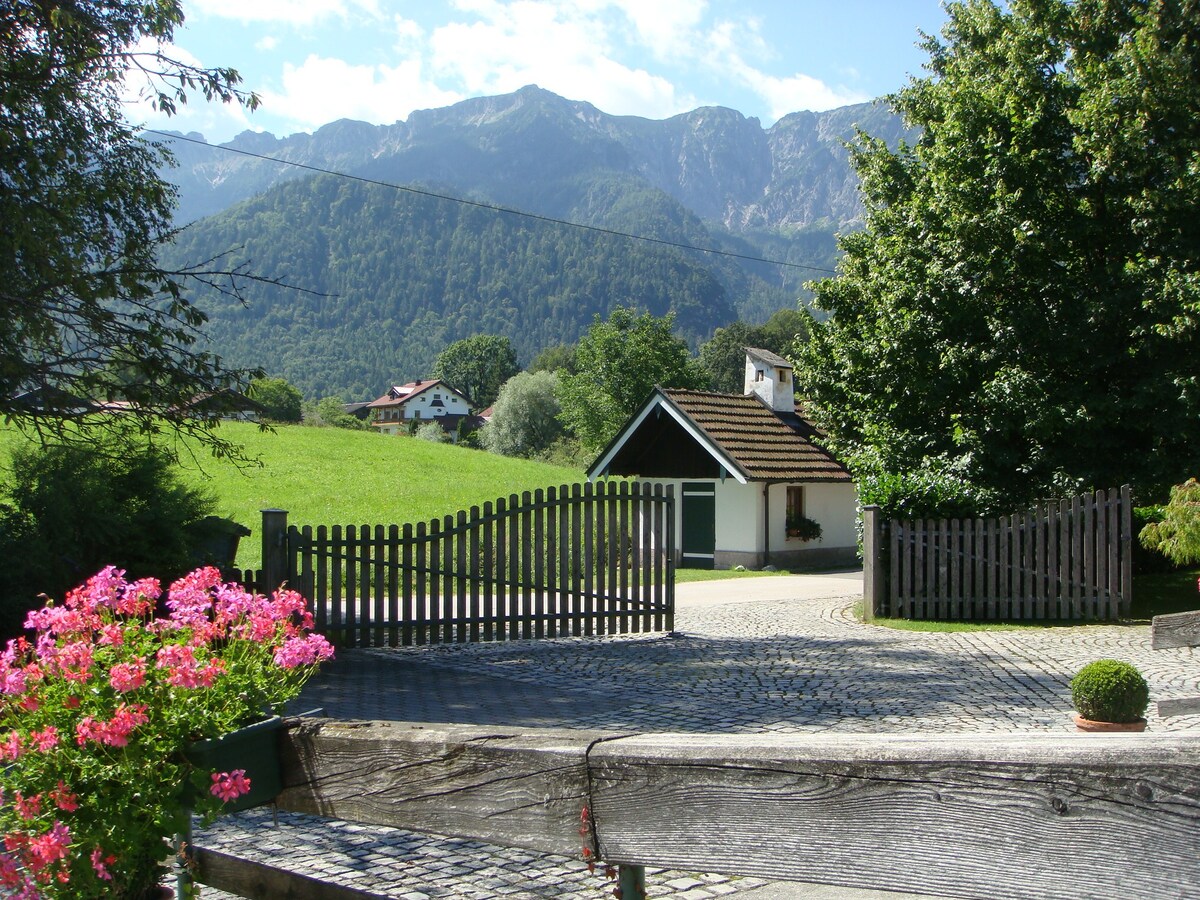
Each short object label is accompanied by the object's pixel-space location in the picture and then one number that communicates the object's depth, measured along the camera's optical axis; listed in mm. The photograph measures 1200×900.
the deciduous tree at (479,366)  157875
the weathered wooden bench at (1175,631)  5500
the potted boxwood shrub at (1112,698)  7566
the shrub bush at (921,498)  17172
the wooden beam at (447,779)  2158
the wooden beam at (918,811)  1550
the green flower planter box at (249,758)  2592
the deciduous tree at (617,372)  65688
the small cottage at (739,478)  29906
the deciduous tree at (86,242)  9867
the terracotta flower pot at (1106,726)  7437
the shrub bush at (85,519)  10414
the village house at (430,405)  154675
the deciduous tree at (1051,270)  17797
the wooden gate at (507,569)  13250
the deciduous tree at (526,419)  94250
